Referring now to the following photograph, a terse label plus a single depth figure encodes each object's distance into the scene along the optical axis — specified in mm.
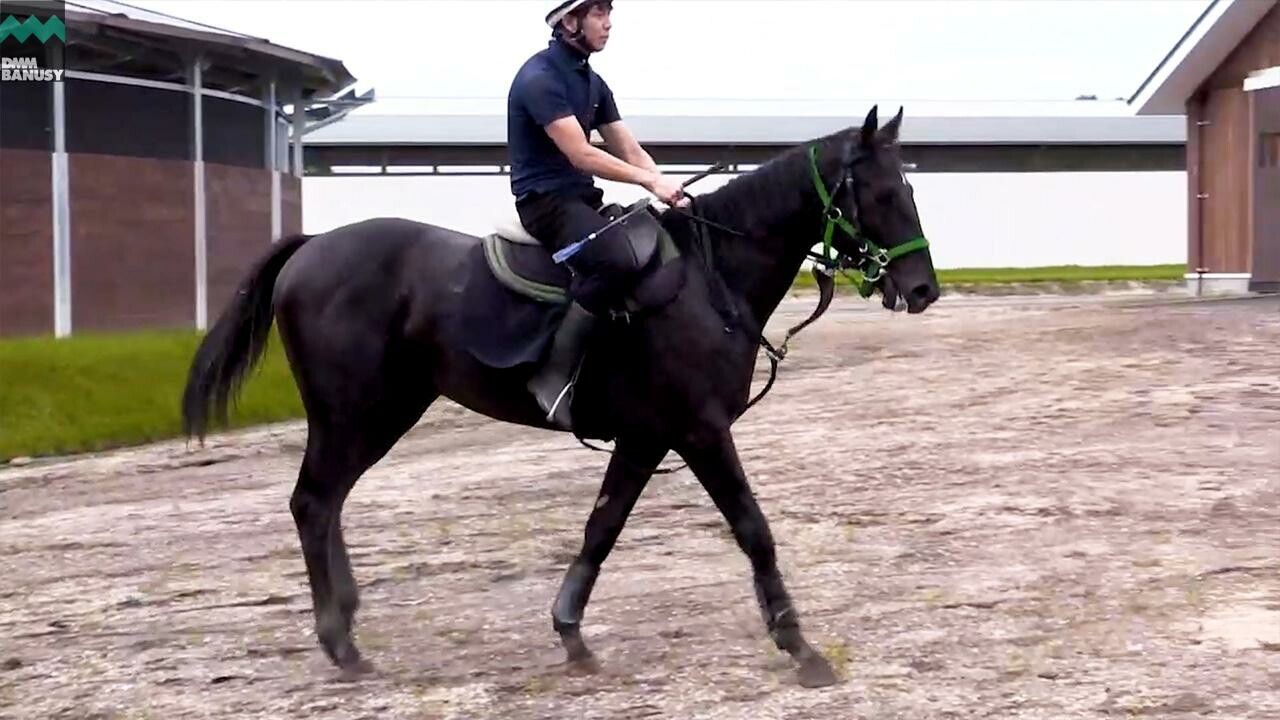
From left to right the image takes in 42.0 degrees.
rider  6254
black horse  6293
